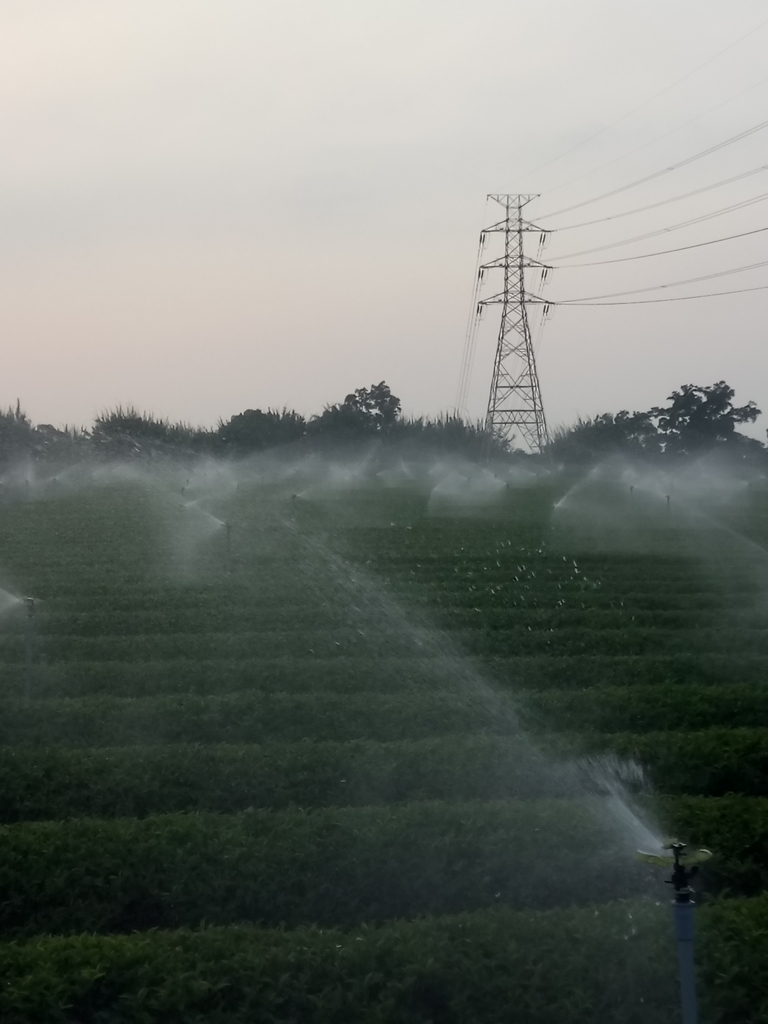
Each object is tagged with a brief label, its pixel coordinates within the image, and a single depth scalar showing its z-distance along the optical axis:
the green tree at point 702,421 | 59.59
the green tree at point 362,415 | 65.75
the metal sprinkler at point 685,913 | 3.79
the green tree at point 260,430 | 62.75
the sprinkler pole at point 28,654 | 10.16
